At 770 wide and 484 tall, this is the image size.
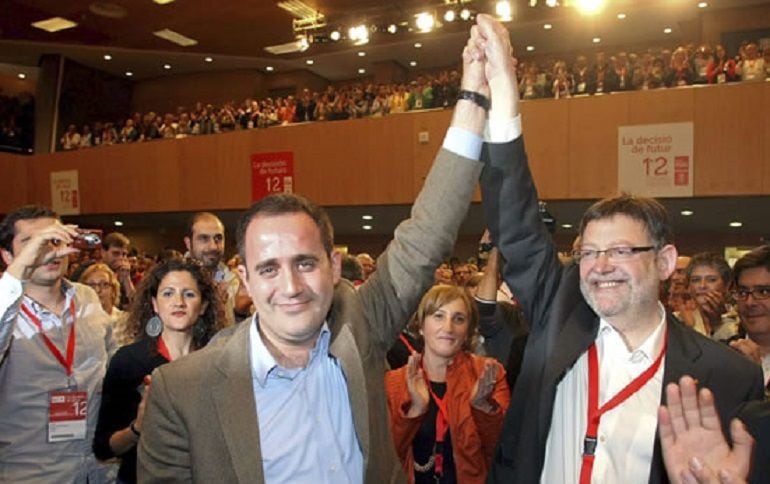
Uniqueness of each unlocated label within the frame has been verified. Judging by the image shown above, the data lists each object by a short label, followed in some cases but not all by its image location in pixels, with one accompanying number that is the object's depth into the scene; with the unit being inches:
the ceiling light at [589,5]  334.3
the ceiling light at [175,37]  476.7
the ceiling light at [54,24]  458.6
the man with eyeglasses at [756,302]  95.1
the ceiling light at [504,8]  365.7
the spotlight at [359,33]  414.6
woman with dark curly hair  91.6
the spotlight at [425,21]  382.9
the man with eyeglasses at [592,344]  64.9
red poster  421.4
